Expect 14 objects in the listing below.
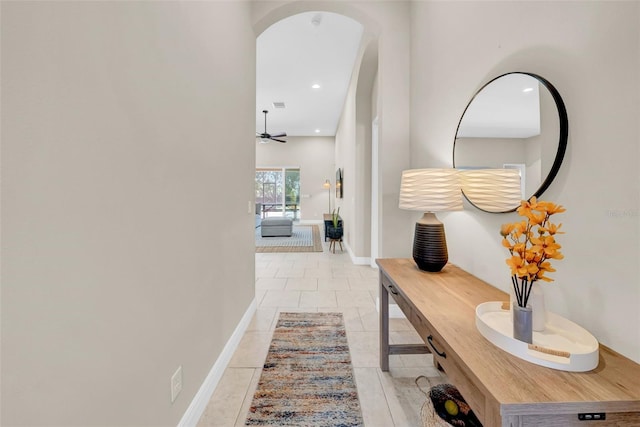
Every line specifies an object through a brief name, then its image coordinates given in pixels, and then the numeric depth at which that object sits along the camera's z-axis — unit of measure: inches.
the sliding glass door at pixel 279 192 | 443.8
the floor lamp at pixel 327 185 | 415.4
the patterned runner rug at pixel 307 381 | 61.1
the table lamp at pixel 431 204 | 67.0
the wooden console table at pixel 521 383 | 26.0
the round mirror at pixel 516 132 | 45.0
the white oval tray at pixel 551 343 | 30.4
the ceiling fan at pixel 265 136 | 297.4
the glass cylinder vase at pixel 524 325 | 34.3
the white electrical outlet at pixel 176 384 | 50.0
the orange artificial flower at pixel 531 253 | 33.6
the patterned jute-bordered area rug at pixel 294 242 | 245.6
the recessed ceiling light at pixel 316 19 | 135.2
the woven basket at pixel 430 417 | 51.0
